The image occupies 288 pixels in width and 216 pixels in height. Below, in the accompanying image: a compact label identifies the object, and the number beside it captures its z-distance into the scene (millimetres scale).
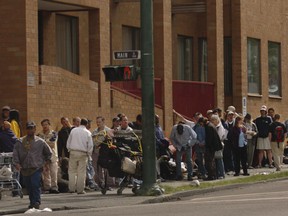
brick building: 30688
